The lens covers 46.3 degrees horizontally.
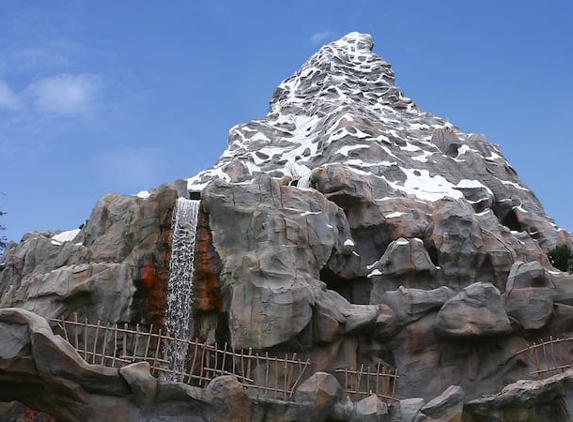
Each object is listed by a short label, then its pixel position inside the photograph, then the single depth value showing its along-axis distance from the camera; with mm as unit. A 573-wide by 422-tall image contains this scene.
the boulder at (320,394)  13617
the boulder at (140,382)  12320
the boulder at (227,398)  12836
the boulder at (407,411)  14258
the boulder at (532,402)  14508
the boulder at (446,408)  14305
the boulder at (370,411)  13961
